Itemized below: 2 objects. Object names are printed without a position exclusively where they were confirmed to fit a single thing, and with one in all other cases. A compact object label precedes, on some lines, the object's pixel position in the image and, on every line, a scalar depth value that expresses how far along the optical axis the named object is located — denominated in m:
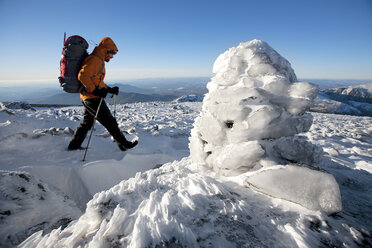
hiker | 3.07
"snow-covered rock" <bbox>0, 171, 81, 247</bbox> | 1.30
